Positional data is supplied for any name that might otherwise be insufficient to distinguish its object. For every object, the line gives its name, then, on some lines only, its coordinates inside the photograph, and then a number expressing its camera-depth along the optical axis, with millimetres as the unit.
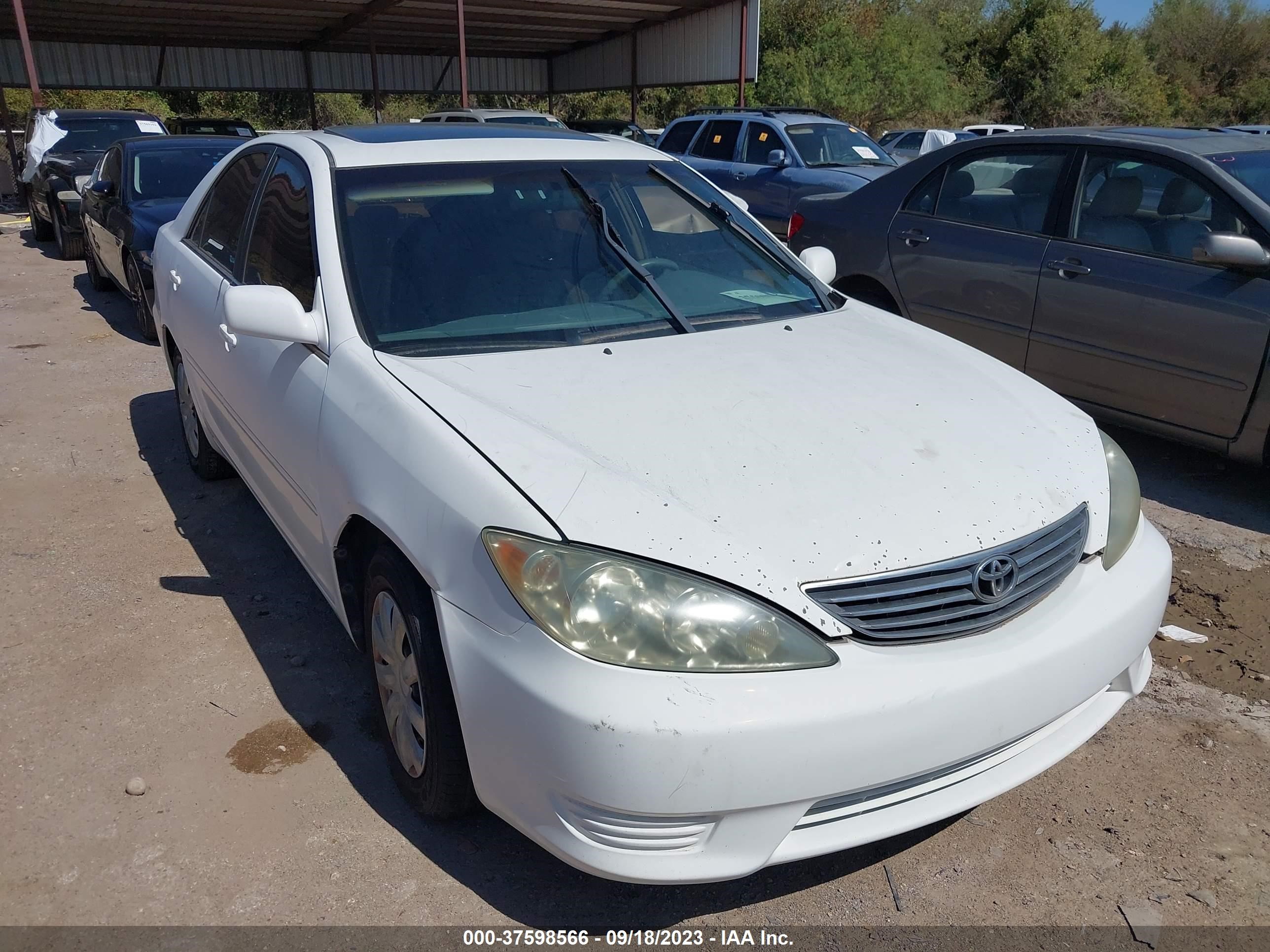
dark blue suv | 10789
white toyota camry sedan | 2021
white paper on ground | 3645
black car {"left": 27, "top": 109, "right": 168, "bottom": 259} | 11953
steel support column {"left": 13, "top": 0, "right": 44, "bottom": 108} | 15211
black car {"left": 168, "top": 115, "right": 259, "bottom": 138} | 17828
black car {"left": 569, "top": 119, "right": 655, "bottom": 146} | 16828
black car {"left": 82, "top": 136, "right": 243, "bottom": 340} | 7598
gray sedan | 4562
